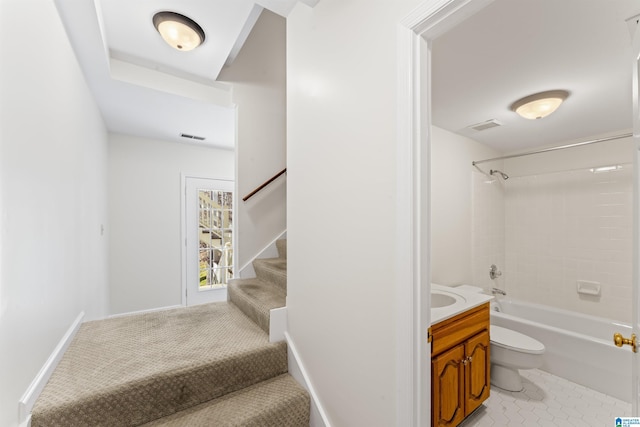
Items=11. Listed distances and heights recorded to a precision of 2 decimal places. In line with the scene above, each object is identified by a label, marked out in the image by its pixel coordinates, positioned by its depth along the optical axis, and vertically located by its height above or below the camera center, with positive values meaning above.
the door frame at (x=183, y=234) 3.79 -0.27
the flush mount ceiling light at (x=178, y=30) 1.72 +1.22
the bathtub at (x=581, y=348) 2.10 -1.15
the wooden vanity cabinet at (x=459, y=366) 1.48 -0.92
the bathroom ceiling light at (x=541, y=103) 2.03 +0.85
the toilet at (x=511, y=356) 2.04 -1.10
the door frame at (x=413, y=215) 0.94 +0.00
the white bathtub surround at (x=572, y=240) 2.68 -0.30
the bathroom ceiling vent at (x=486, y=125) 2.61 +0.88
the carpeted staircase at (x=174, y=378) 1.18 -0.78
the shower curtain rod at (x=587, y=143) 2.23 +0.61
